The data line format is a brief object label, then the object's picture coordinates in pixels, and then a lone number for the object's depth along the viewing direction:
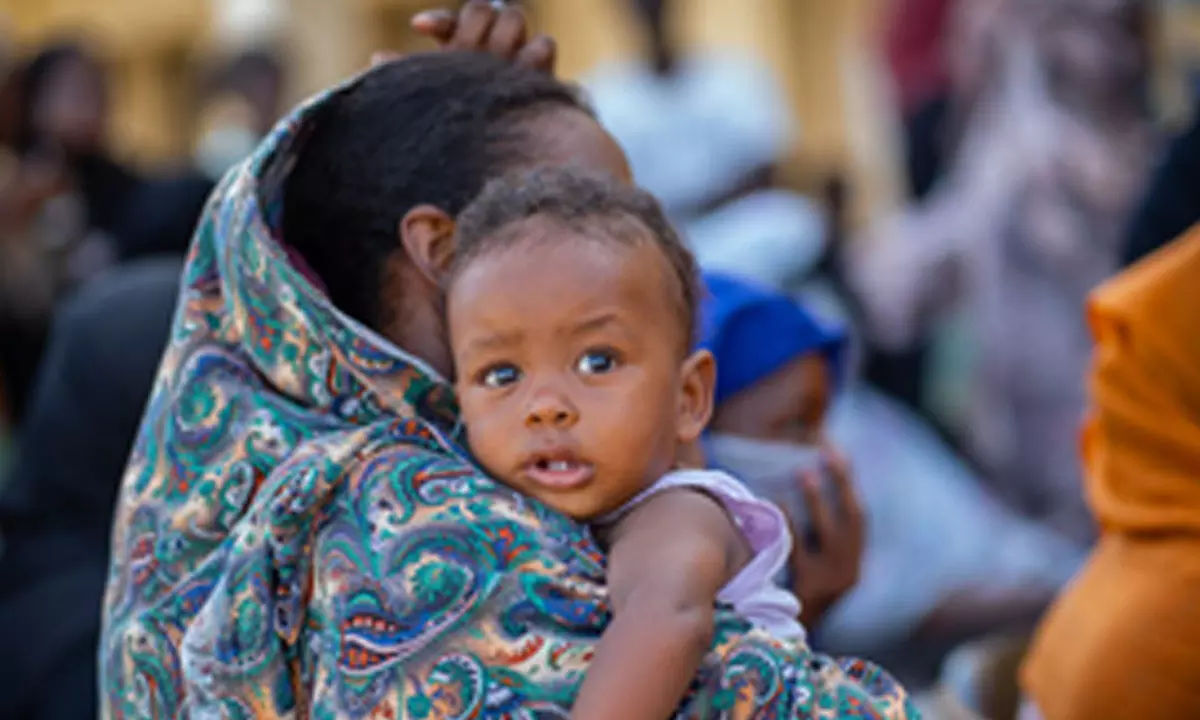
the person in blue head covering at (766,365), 6.05
